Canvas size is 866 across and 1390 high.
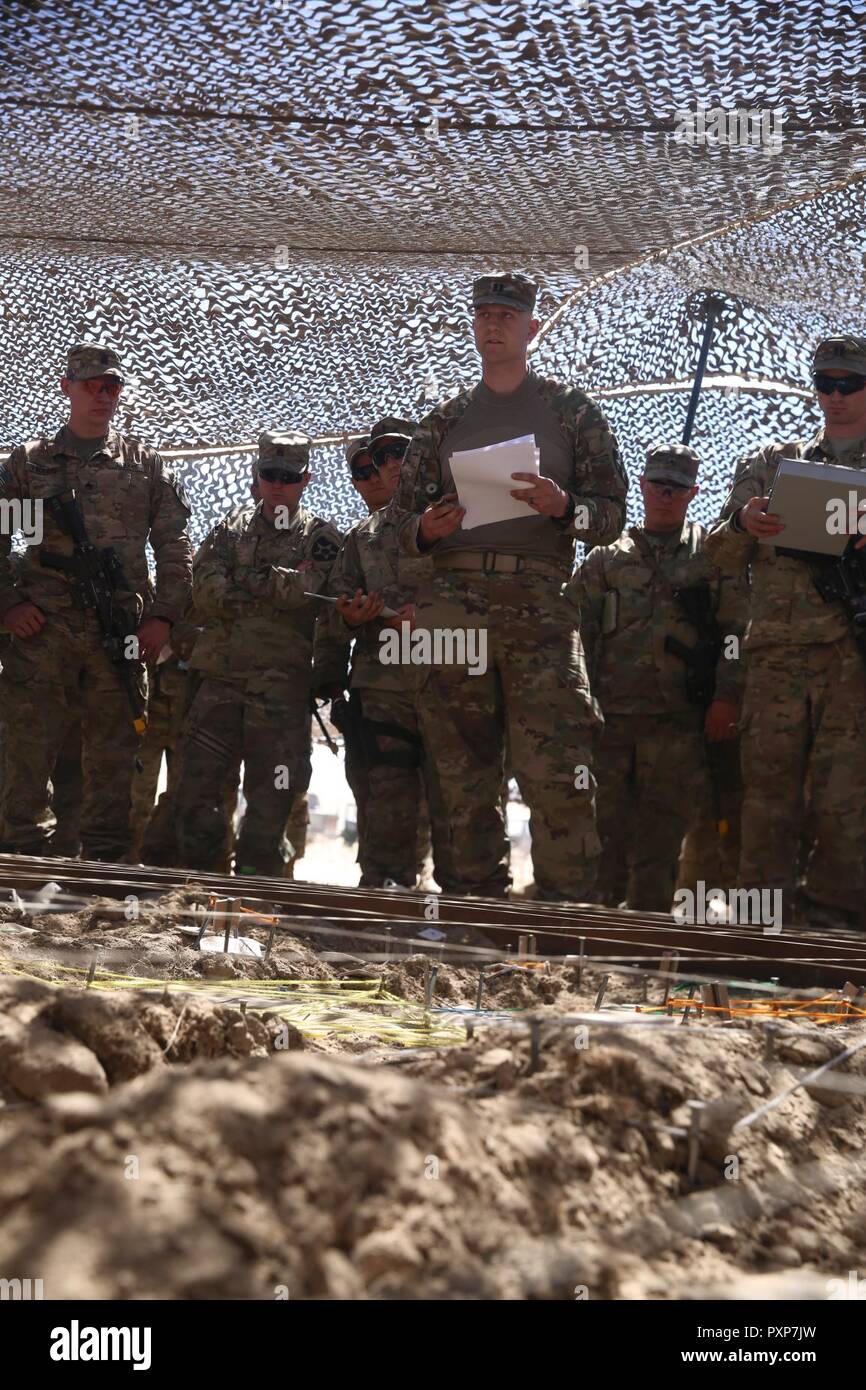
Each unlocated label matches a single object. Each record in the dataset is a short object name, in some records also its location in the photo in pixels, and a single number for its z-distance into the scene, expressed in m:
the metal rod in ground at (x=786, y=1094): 1.95
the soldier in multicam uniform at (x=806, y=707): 4.78
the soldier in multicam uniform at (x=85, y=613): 5.78
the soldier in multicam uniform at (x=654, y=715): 6.00
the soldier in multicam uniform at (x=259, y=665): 6.09
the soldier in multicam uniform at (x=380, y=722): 5.75
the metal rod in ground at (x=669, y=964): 3.42
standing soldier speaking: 4.54
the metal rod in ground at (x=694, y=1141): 1.88
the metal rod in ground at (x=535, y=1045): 2.06
